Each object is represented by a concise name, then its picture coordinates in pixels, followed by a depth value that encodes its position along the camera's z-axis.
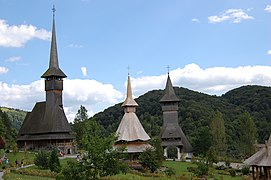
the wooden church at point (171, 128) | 56.19
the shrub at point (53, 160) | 31.97
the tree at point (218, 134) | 55.09
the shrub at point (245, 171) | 35.72
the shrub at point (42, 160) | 35.06
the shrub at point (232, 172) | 35.19
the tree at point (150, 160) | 34.50
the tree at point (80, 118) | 54.09
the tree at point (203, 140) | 54.22
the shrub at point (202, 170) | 31.53
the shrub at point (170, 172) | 31.52
